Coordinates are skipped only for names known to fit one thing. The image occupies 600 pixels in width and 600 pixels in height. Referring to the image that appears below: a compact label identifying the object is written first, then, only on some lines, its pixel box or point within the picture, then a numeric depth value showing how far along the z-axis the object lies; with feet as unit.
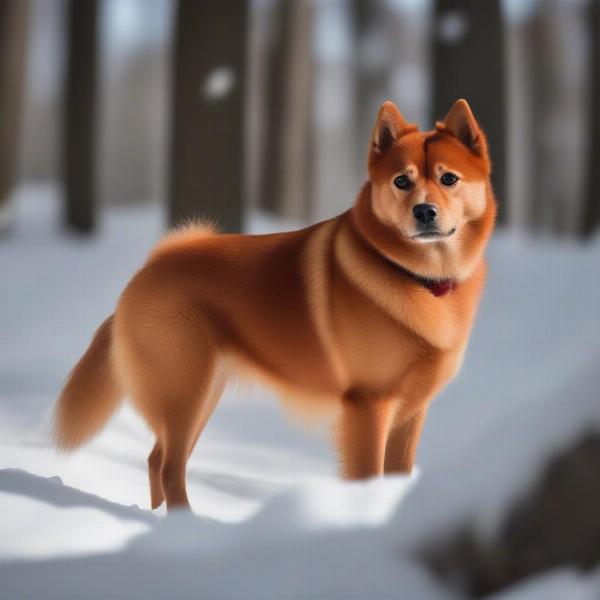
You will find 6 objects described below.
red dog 20.07
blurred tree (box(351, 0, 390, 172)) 95.96
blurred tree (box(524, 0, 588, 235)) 97.71
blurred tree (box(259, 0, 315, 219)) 71.46
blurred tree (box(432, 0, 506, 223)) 42.50
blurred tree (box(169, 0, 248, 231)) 40.55
